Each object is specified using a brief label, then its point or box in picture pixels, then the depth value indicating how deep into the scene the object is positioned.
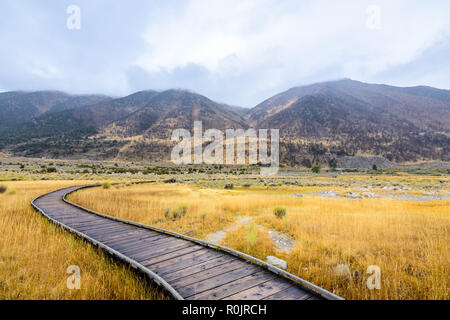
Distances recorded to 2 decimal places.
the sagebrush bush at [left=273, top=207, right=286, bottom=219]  9.81
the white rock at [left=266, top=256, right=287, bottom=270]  4.49
